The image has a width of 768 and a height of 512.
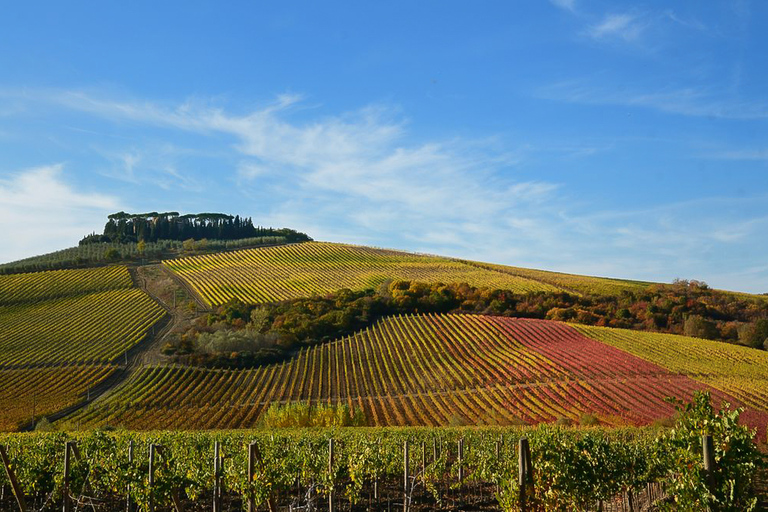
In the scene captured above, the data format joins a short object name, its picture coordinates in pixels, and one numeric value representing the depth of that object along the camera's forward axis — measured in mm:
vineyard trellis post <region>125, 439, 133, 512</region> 13578
